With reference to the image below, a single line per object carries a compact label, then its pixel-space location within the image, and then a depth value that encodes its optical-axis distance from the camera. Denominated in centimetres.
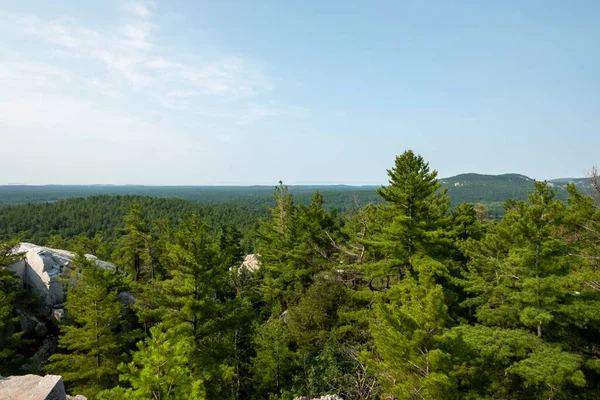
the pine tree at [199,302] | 1375
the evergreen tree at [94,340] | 1504
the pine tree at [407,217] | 1430
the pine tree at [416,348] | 906
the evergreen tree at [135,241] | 2911
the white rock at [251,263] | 3778
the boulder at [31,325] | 2041
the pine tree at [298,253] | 2241
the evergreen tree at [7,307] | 1463
